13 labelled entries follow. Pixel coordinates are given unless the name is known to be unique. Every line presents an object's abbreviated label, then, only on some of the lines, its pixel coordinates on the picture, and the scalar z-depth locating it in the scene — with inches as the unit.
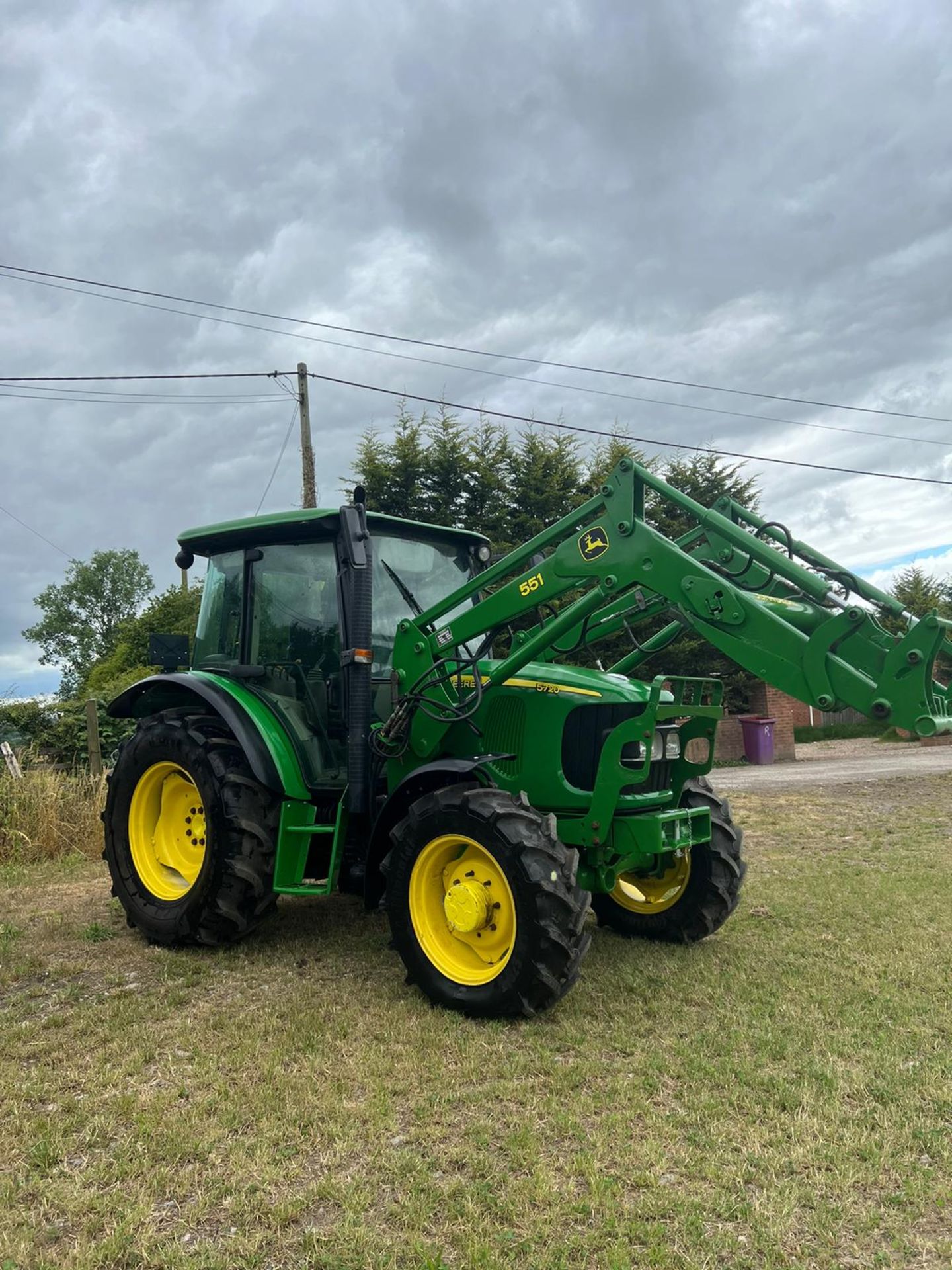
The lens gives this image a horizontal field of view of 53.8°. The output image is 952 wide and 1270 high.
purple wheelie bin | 723.4
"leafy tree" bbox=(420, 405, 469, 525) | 733.9
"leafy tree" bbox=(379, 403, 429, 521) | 734.5
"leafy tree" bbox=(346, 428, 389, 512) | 733.9
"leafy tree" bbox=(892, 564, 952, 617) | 1000.9
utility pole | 709.3
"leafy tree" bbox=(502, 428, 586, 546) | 736.3
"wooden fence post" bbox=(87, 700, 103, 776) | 404.8
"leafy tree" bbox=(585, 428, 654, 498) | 755.4
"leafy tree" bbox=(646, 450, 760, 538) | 821.9
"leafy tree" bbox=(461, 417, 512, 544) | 733.9
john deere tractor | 163.5
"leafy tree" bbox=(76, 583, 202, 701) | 749.9
